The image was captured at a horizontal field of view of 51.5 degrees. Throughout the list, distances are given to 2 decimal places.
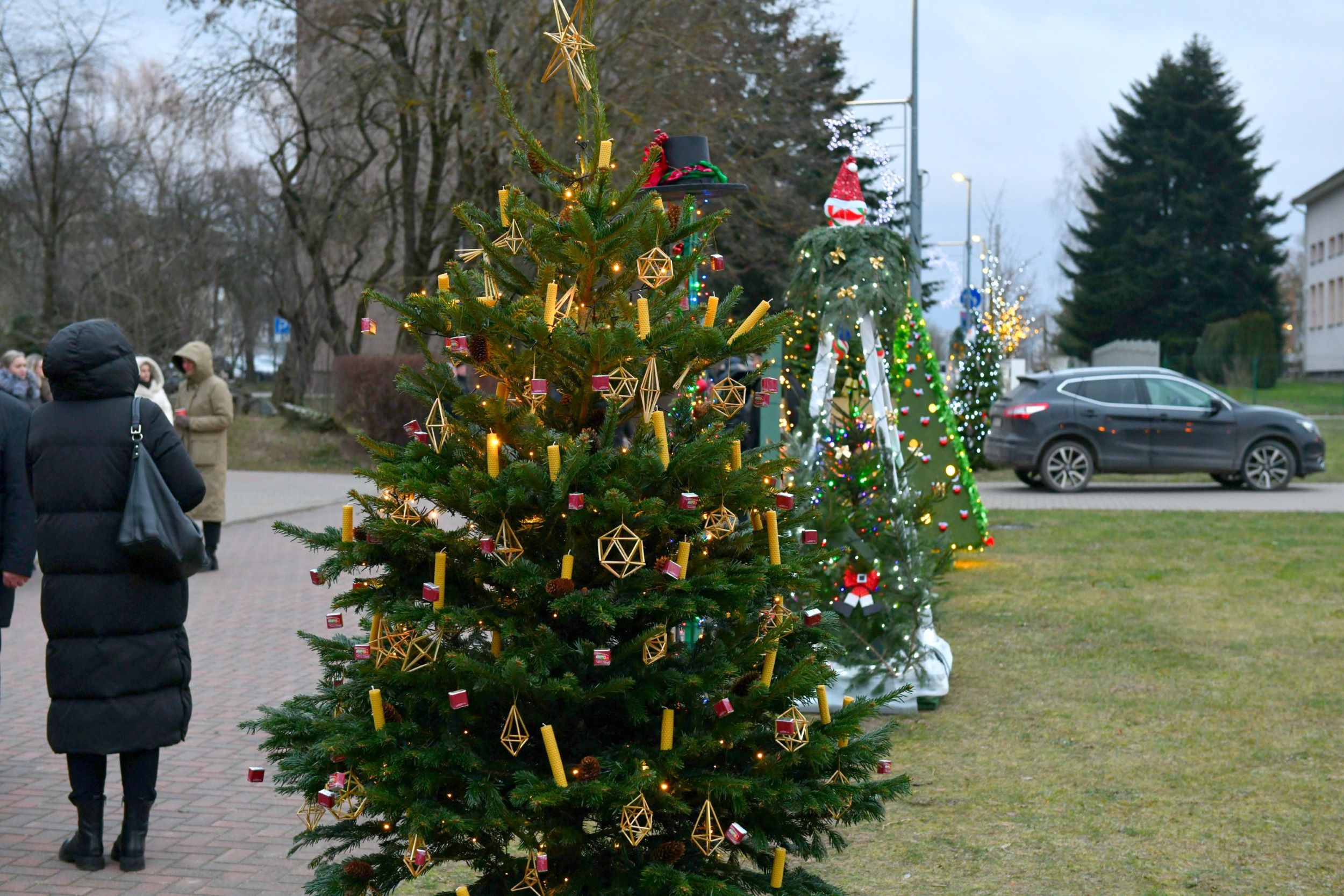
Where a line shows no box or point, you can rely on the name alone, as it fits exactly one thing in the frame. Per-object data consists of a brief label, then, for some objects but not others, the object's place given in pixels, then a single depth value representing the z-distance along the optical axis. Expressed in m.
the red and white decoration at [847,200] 8.05
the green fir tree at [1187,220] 53.59
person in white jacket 11.13
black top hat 5.45
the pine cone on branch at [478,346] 3.29
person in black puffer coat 4.64
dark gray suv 19.41
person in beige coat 11.20
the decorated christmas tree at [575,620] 3.07
